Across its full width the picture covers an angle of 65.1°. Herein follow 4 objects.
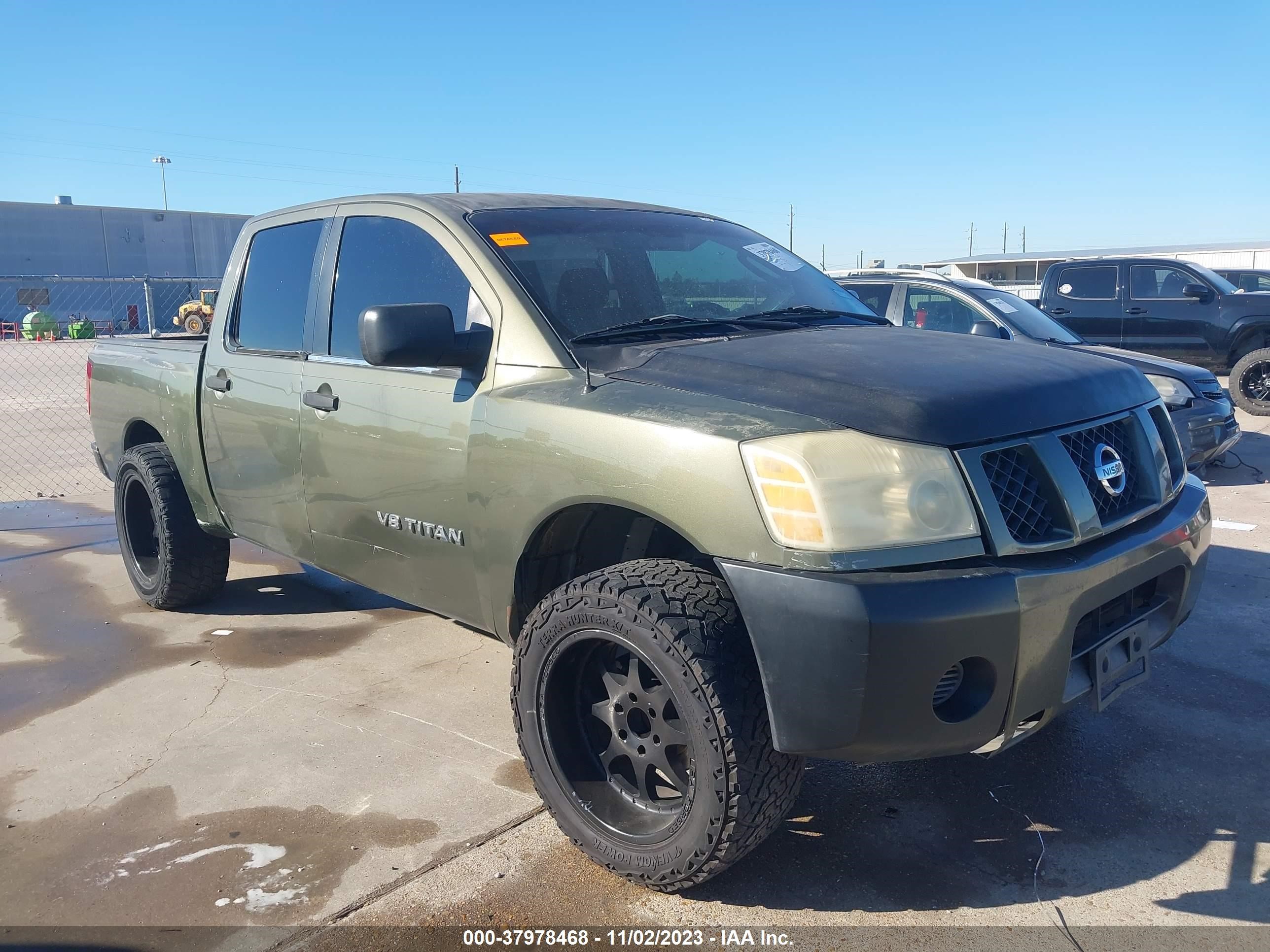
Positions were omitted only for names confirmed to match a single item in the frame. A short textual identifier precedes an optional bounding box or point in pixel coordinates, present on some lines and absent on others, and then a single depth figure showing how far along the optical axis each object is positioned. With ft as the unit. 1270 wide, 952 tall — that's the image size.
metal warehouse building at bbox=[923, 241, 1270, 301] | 95.81
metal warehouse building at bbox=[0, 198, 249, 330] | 119.96
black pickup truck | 36.40
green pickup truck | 7.19
